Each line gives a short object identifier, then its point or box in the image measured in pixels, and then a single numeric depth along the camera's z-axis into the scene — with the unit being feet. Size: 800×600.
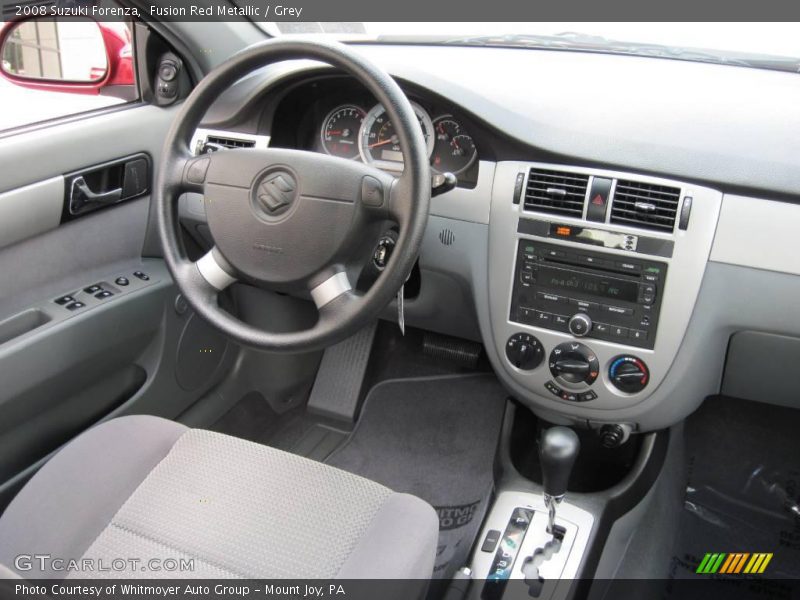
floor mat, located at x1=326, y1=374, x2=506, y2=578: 7.09
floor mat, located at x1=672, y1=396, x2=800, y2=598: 6.43
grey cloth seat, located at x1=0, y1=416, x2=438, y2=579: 3.84
